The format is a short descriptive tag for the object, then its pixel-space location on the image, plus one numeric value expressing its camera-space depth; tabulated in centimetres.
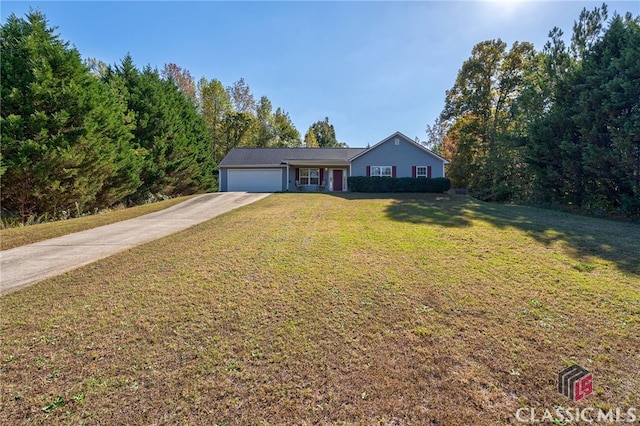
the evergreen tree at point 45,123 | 957
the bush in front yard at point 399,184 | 1898
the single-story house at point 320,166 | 2105
